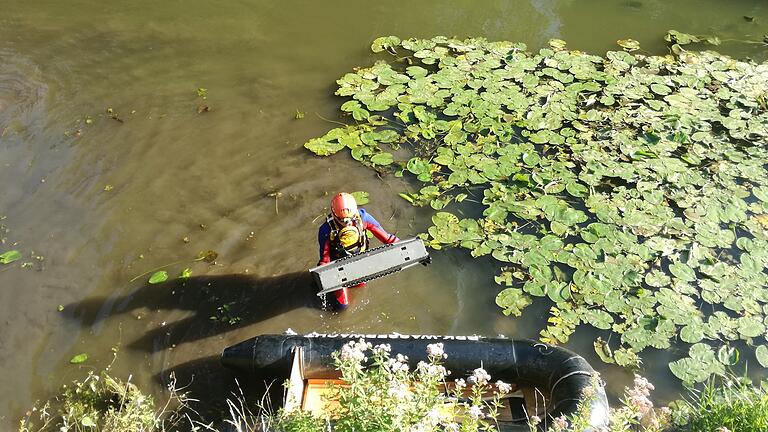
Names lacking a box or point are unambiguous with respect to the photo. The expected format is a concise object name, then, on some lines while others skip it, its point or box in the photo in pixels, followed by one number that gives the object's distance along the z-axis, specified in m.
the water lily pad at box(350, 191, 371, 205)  5.50
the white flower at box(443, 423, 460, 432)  2.52
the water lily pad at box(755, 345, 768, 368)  4.23
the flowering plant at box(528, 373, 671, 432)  2.58
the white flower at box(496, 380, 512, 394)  2.72
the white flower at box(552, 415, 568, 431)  2.66
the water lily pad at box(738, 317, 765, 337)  4.38
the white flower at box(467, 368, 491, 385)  2.69
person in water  4.27
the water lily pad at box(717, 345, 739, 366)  4.23
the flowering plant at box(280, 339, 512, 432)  2.54
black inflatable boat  3.72
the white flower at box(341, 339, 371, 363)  2.72
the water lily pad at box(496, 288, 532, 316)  4.64
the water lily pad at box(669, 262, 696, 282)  4.76
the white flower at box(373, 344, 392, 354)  2.91
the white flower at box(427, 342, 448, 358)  2.71
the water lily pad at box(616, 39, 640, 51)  7.61
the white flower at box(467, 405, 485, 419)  2.45
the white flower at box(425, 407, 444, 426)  2.48
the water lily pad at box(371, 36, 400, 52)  7.56
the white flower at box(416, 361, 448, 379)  2.68
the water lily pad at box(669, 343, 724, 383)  4.17
